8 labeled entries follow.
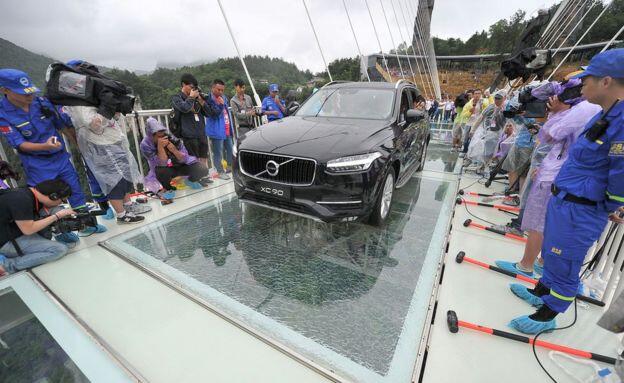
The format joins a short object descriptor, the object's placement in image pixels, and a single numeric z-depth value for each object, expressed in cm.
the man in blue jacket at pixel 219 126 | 459
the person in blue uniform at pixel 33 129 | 236
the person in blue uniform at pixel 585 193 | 151
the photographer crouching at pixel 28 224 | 217
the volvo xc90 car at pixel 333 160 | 253
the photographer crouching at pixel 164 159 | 381
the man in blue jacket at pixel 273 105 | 589
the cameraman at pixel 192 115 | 404
